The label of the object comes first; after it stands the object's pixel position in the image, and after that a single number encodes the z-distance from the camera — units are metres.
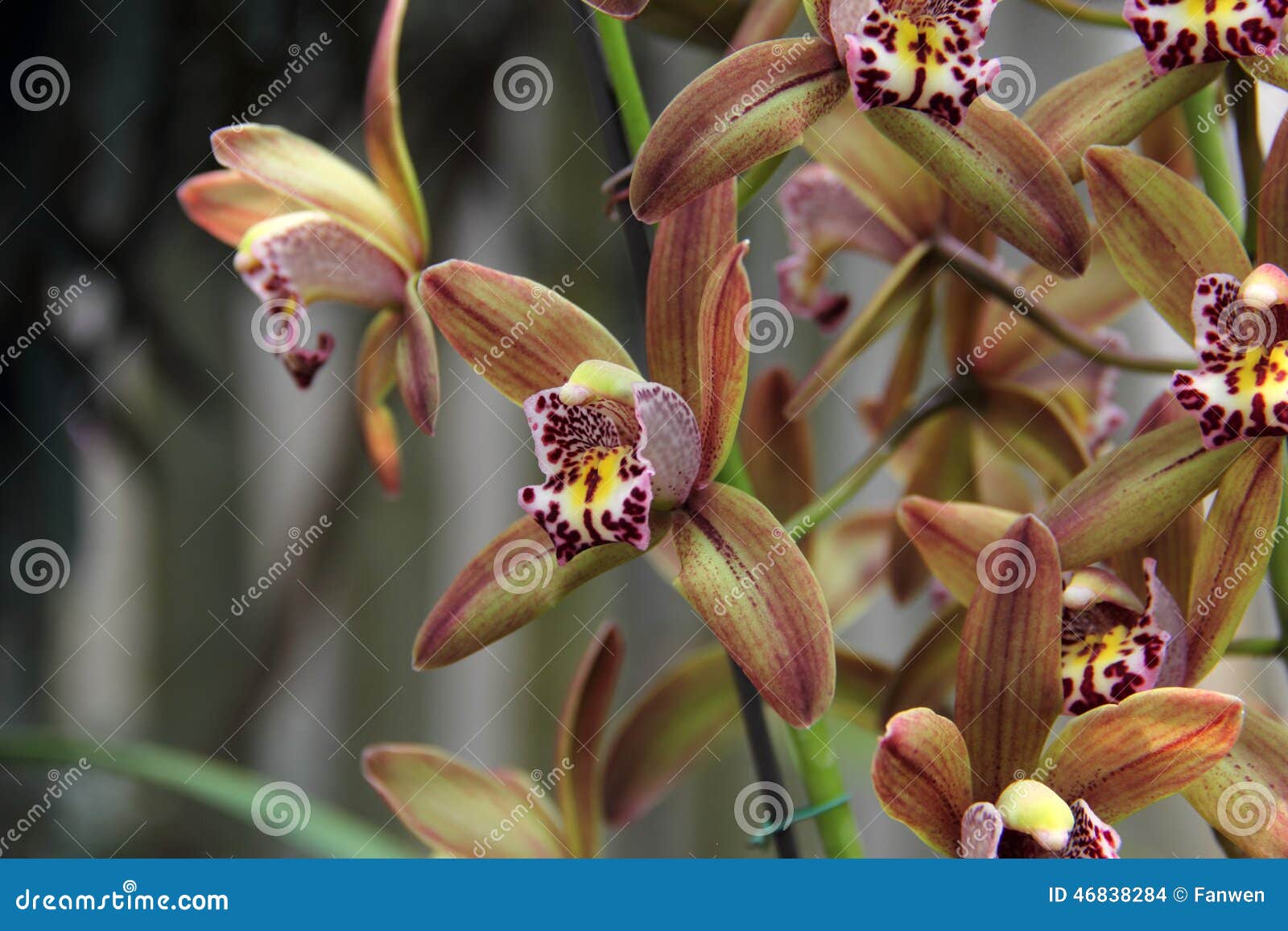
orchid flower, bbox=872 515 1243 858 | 0.53
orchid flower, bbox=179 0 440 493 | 0.58
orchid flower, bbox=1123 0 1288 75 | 0.54
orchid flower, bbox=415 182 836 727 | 0.54
